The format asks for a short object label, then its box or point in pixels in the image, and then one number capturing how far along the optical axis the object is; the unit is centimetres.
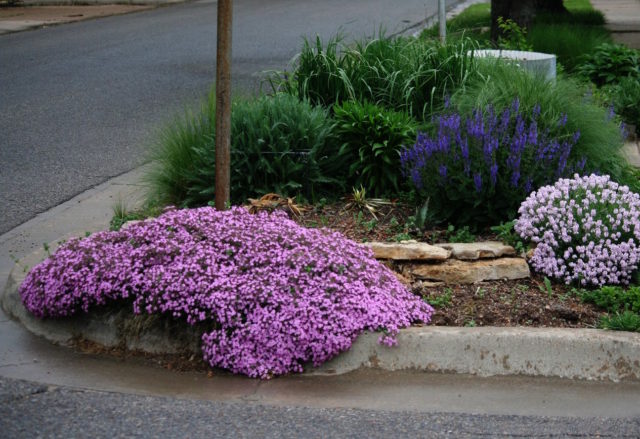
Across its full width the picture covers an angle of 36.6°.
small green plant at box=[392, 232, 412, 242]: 559
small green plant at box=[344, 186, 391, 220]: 614
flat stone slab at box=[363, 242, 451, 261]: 520
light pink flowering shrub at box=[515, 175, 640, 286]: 510
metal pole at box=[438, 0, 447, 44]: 919
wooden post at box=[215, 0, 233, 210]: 540
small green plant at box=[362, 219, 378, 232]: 581
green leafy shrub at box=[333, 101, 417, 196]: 627
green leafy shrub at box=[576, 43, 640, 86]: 1016
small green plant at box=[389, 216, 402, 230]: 587
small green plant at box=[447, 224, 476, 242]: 561
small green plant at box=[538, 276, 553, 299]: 499
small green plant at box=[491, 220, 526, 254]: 535
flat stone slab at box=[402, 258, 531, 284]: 514
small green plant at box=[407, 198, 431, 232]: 575
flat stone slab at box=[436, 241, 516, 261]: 523
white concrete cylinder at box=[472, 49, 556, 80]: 774
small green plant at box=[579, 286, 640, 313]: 481
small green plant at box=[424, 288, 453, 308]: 487
